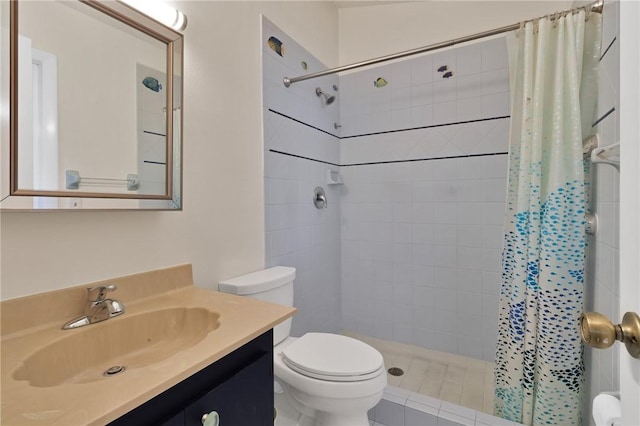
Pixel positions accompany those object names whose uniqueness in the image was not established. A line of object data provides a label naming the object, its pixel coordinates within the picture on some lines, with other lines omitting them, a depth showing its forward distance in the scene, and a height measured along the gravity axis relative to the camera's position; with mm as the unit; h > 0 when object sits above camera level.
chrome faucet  931 -291
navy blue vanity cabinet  631 -418
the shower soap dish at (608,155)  929 +181
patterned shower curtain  1336 -58
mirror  830 +321
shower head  2307 +859
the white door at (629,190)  439 +34
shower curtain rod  1340 +874
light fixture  1109 +725
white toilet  1211 -636
